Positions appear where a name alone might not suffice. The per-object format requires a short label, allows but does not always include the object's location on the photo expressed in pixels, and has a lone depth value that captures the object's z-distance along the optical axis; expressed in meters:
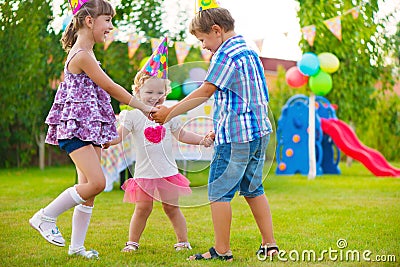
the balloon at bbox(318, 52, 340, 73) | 8.38
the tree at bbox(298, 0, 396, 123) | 9.20
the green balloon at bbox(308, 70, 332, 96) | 8.41
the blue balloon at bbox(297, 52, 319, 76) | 8.27
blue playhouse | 9.45
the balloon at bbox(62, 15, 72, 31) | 7.03
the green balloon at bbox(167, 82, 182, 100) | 3.30
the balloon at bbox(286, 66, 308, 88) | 8.59
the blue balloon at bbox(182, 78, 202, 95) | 3.22
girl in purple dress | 3.04
